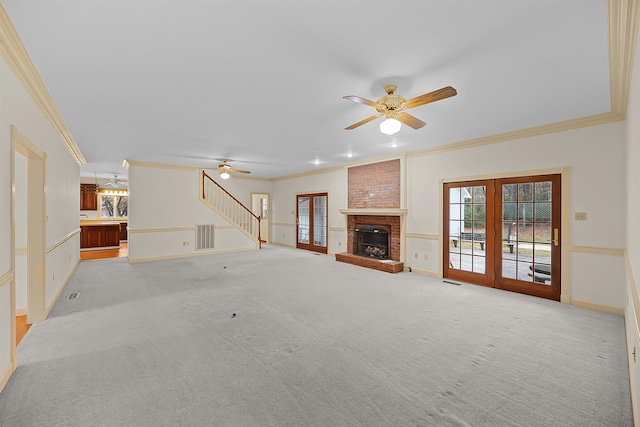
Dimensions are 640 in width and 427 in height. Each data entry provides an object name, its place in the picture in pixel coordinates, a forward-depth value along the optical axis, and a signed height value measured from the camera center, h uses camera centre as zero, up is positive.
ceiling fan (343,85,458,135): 2.63 +1.10
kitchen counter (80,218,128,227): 9.33 -0.28
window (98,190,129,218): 11.17 +0.44
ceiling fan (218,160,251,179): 7.05 +1.16
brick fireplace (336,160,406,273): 6.33 +0.07
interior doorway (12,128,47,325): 3.31 -0.24
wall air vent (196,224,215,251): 8.27 -0.69
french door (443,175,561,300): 4.26 -0.34
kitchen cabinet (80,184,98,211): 10.65 +0.66
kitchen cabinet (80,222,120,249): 9.04 -0.73
